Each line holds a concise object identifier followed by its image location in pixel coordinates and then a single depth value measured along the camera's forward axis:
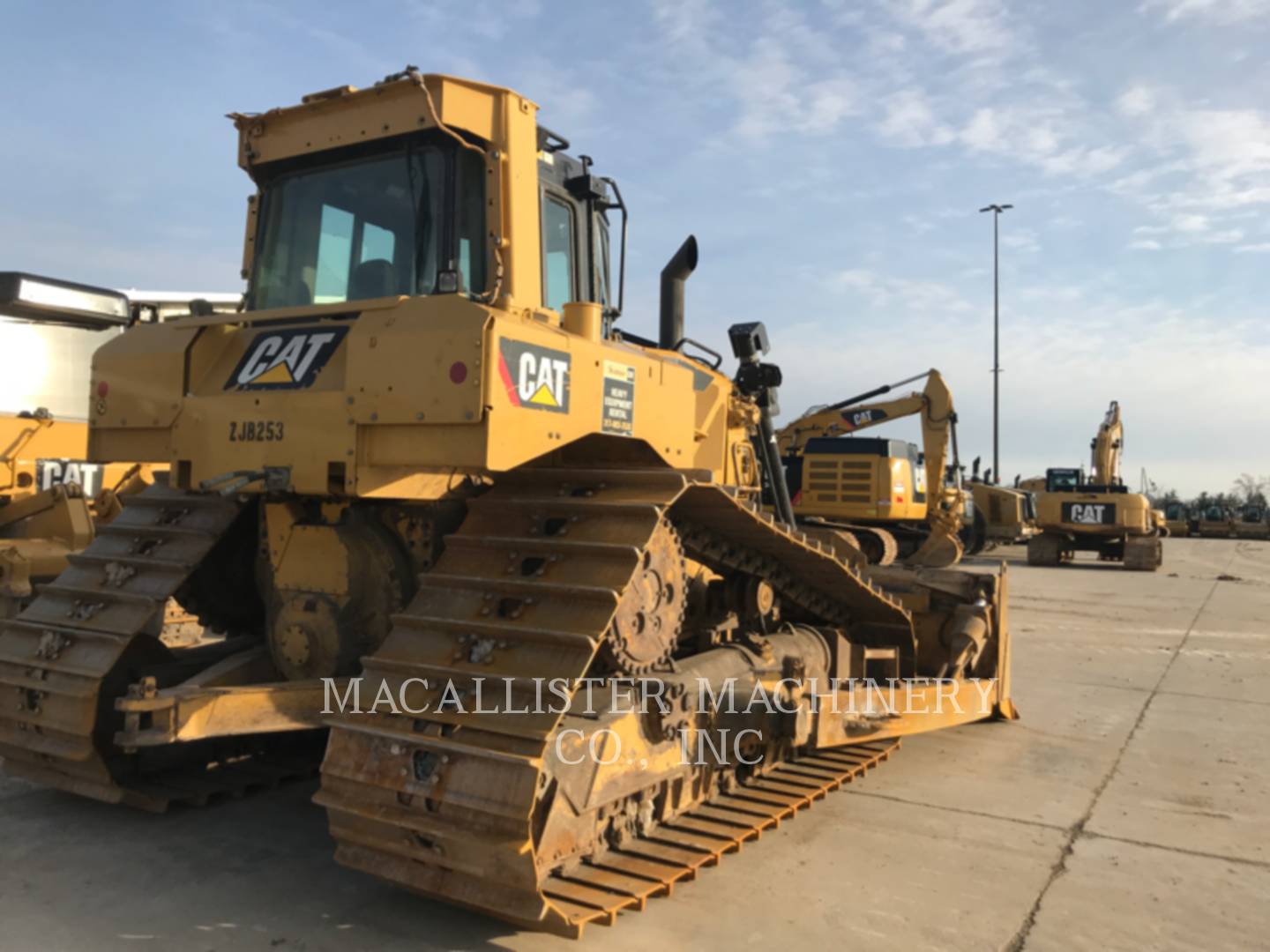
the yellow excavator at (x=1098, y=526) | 24.86
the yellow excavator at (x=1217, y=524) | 45.16
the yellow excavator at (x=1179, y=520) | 46.75
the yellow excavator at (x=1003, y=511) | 27.30
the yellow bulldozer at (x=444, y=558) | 3.68
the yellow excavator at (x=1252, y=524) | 43.97
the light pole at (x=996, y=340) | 36.53
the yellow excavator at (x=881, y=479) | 17.59
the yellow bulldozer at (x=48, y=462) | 8.65
